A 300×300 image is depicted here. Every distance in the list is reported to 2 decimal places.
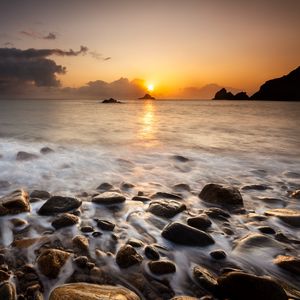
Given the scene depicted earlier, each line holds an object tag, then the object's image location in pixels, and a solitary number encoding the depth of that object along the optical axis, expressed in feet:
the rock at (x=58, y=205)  11.91
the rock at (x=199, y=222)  10.95
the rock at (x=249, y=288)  6.67
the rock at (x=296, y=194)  14.95
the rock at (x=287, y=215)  11.50
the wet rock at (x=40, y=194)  14.09
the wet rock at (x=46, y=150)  27.03
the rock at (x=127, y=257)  8.29
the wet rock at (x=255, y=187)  16.43
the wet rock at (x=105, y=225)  10.62
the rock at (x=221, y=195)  13.55
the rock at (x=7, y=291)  6.49
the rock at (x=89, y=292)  6.25
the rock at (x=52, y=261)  7.71
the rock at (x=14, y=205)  11.64
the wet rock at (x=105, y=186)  16.29
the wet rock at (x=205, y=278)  7.32
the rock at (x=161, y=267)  7.98
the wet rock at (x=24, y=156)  23.84
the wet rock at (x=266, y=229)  10.75
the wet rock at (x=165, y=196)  14.67
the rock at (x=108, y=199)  13.34
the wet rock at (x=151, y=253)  8.67
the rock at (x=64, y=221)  10.64
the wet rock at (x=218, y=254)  8.84
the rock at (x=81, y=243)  9.13
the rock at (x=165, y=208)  12.05
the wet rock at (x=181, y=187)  16.33
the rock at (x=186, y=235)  9.58
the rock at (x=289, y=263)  8.23
